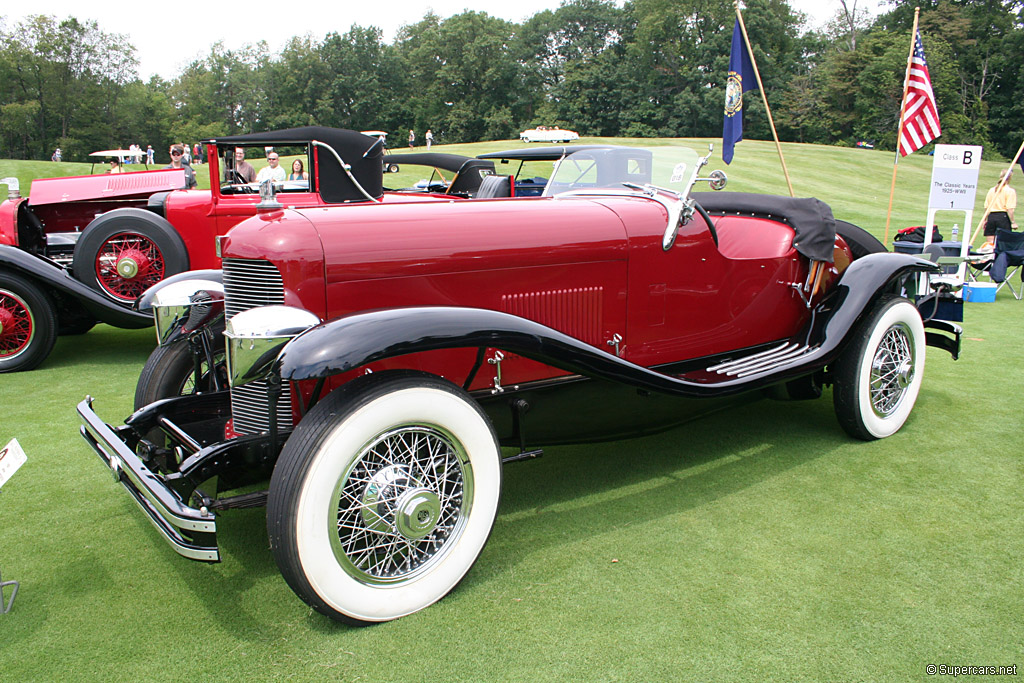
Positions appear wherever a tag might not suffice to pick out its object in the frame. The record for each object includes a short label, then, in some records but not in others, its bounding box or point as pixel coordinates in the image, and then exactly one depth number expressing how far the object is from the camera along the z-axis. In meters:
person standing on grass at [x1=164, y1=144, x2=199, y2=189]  10.95
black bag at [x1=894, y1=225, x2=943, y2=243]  9.57
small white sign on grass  2.48
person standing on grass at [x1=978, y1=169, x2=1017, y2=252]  10.78
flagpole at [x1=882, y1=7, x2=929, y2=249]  9.20
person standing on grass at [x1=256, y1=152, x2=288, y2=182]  9.84
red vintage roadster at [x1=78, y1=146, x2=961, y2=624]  2.36
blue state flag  7.70
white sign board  9.41
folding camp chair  9.38
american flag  9.25
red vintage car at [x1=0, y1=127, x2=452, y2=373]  5.95
